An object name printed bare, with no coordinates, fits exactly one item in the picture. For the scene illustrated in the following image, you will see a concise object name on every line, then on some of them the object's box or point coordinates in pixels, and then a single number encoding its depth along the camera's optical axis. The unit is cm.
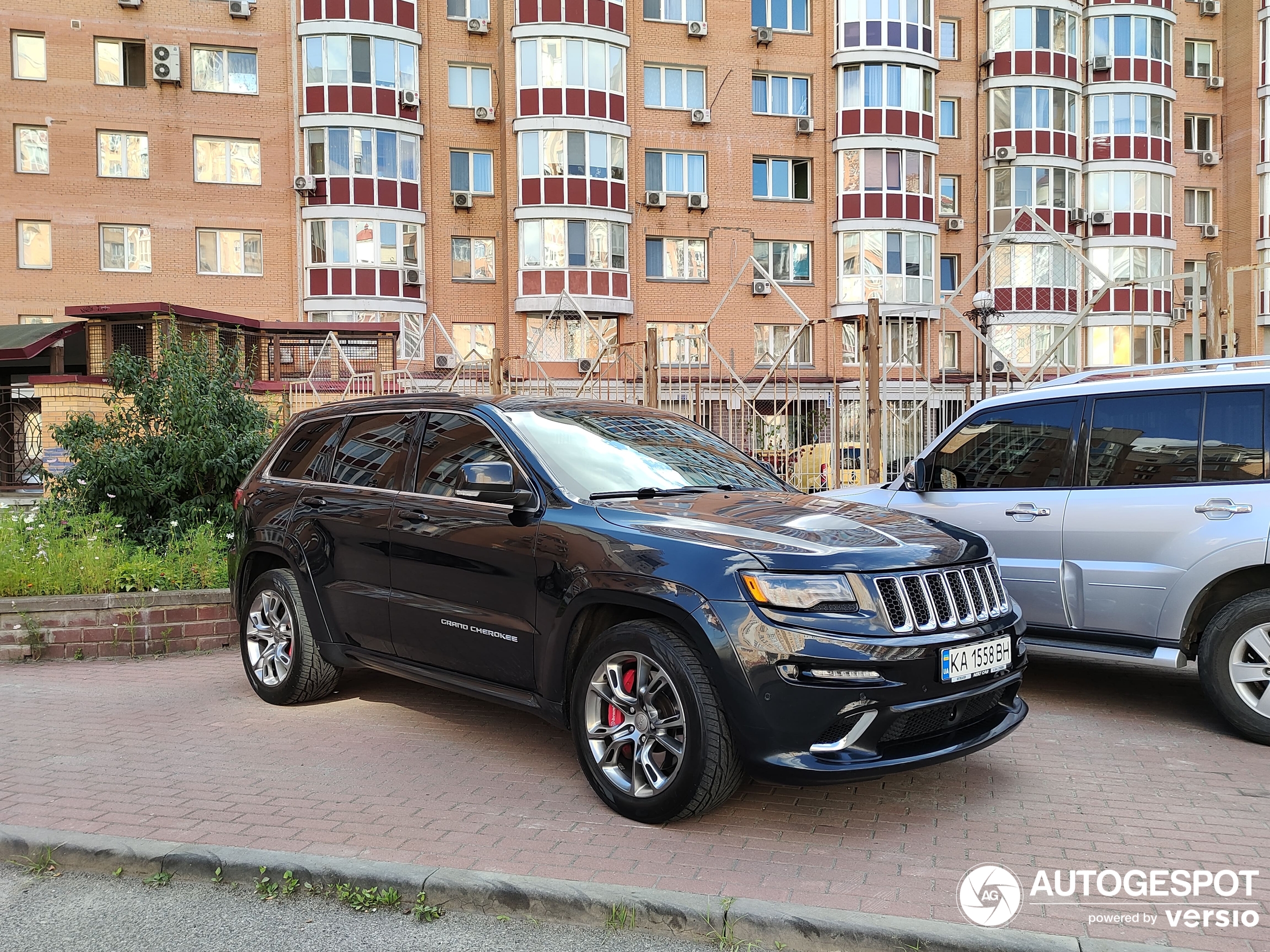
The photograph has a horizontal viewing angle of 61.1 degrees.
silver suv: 569
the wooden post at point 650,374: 1177
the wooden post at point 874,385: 1060
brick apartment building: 3403
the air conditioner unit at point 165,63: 3350
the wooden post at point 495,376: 1447
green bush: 975
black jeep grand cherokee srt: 418
